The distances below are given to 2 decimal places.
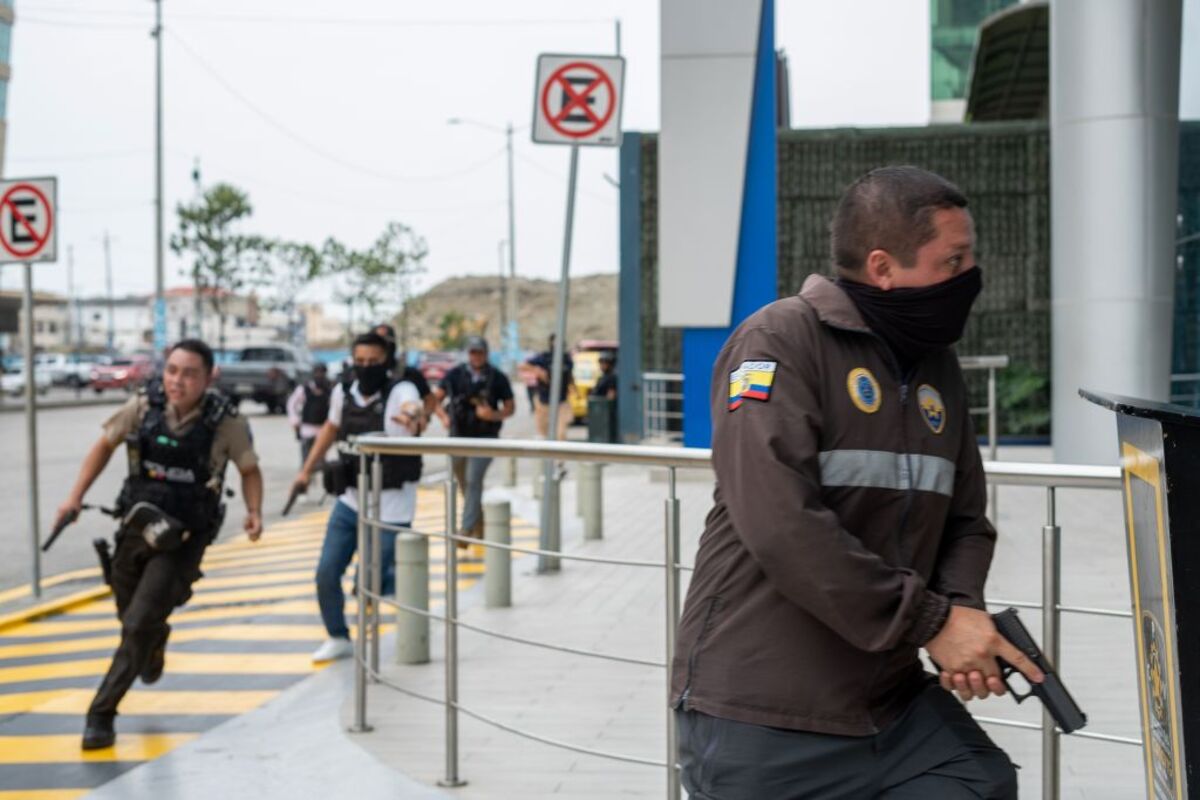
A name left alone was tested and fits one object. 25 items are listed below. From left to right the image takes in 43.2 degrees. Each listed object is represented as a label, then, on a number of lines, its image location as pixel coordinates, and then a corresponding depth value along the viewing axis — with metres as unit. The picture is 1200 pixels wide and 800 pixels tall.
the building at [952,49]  44.06
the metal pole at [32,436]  10.67
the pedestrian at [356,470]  7.99
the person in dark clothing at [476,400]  12.69
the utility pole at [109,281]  123.57
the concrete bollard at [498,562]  9.15
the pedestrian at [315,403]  16.58
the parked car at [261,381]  40.31
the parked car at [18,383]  62.27
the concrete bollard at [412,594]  7.71
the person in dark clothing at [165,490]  6.67
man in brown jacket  2.50
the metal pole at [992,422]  12.31
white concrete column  12.36
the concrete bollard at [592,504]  12.36
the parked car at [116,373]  61.35
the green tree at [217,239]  57.25
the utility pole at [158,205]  40.06
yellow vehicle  31.94
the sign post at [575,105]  9.84
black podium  2.17
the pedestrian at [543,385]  22.52
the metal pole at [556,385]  9.70
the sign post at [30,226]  11.05
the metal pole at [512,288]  66.56
